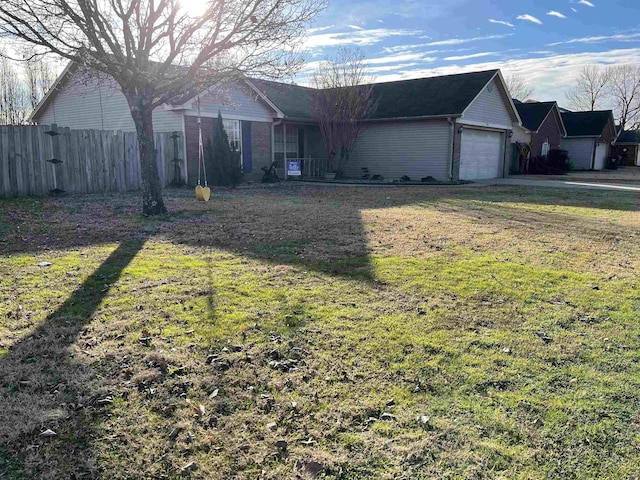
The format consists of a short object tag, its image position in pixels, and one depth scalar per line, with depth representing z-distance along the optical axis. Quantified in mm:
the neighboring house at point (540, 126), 30386
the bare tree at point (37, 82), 30062
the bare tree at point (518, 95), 66775
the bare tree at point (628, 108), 60594
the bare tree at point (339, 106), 21469
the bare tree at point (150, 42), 8570
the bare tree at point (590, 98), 63594
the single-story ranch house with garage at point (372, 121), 18734
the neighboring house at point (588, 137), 36812
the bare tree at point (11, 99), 28578
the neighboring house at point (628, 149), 46281
